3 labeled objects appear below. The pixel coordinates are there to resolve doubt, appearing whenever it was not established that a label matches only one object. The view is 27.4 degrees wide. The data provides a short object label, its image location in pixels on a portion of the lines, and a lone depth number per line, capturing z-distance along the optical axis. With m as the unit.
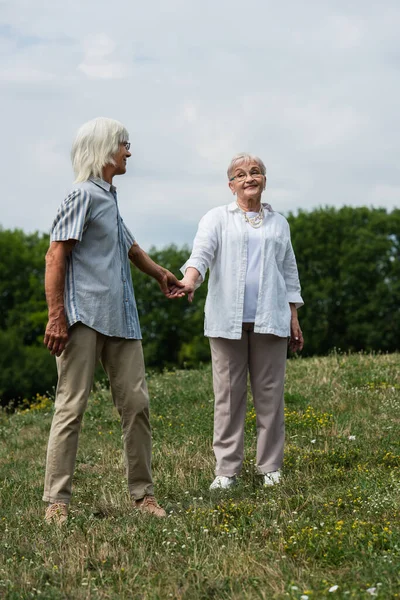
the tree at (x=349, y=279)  39.53
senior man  5.32
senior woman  6.24
